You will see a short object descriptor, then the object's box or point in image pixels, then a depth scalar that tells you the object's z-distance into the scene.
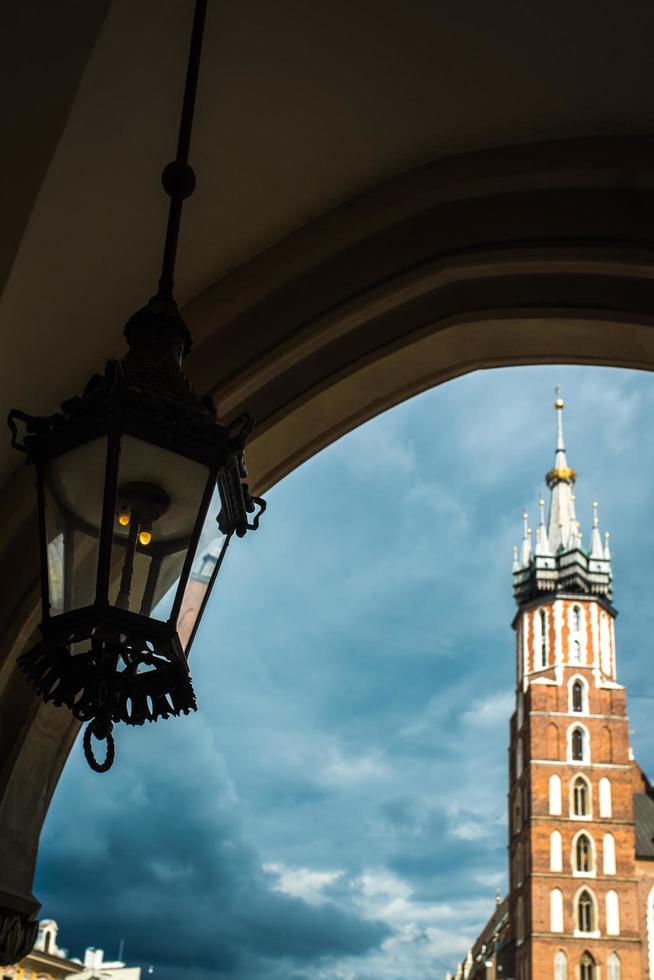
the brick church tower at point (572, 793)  43.41
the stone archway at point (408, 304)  3.27
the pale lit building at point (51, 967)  32.62
